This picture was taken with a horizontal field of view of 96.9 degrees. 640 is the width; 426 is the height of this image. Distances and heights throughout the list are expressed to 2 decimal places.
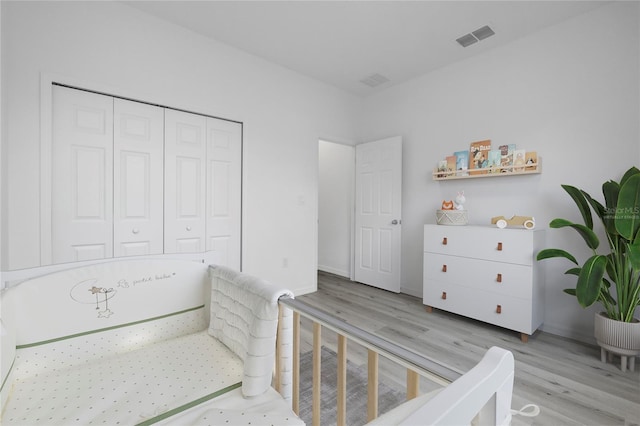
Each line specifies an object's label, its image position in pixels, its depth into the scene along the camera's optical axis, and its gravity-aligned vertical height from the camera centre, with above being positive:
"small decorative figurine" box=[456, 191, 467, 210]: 2.90 +0.11
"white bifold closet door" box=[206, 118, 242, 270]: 2.83 +0.22
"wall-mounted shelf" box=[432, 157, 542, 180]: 2.57 +0.40
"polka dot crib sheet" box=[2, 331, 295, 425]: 0.93 -0.67
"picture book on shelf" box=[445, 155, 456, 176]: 3.10 +0.52
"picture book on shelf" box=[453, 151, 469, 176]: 3.02 +0.54
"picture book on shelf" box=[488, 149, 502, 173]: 2.78 +0.51
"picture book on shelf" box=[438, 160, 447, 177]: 3.15 +0.49
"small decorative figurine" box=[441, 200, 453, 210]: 2.91 +0.07
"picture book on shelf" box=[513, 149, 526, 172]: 2.63 +0.49
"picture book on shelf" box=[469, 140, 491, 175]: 2.90 +0.59
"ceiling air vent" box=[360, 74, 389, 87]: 3.54 +1.68
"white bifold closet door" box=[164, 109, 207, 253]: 2.58 +0.26
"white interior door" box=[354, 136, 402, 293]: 3.63 -0.03
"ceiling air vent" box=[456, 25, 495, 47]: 2.61 +1.68
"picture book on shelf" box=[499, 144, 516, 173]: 2.72 +0.54
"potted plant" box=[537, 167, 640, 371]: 1.83 -0.34
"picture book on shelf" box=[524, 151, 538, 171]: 2.55 +0.48
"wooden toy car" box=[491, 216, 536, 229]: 2.42 -0.08
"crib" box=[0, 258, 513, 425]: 0.94 -0.60
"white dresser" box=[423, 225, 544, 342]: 2.34 -0.57
